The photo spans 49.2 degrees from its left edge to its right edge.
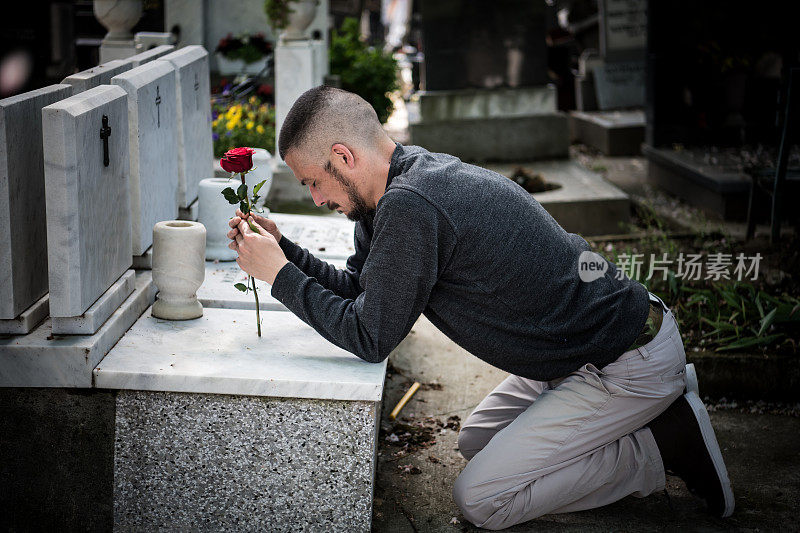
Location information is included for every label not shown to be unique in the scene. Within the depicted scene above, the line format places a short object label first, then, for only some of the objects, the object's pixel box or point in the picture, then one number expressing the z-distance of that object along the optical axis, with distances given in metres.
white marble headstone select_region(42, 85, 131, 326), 2.48
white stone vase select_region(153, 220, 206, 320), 2.98
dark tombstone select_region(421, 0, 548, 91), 8.66
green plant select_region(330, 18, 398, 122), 10.09
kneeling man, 2.53
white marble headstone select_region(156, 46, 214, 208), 3.95
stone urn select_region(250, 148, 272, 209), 3.91
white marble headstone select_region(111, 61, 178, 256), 3.21
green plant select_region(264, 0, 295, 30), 7.37
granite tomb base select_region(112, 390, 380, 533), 2.57
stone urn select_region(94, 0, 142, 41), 6.71
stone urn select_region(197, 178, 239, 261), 3.74
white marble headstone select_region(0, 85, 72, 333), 2.50
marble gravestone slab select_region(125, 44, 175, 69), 3.83
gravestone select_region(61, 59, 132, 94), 3.14
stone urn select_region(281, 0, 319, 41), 7.38
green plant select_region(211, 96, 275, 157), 6.98
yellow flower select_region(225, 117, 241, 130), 7.22
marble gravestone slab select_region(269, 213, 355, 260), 4.01
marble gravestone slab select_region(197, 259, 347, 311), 3.29
